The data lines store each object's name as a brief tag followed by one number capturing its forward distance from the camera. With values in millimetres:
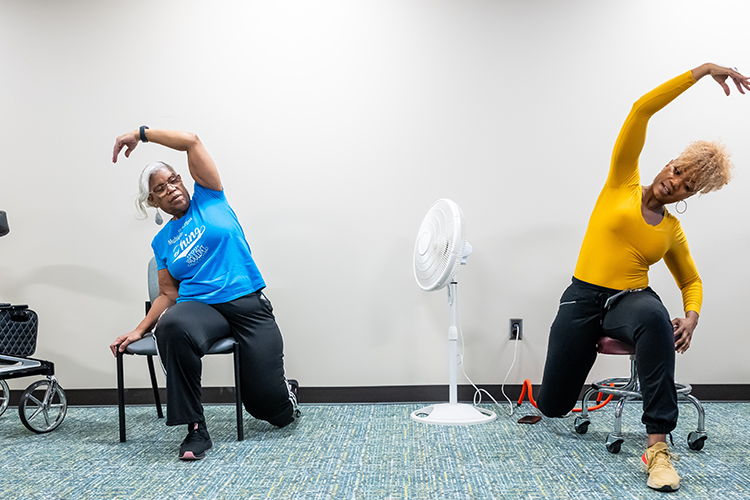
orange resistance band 2439
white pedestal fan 2070
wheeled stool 1870
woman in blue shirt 2037
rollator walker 2205
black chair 2053
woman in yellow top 1702
